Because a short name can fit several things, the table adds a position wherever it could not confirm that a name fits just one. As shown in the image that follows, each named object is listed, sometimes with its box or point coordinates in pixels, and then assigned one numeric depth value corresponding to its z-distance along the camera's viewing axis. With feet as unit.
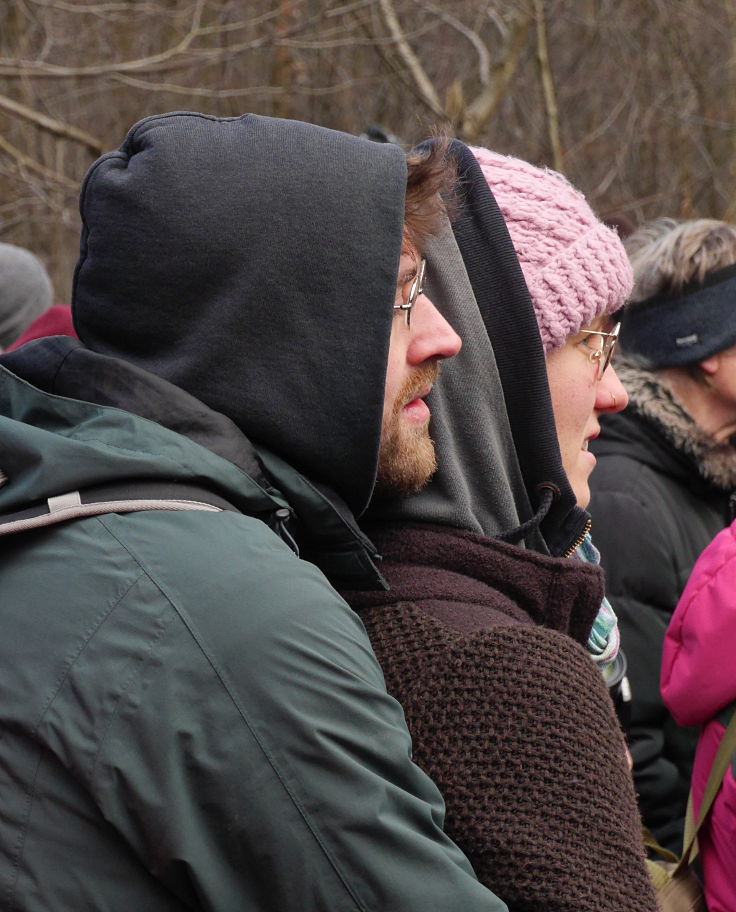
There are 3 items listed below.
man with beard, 9.54
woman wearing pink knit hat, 10.05
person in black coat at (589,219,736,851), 12.47
